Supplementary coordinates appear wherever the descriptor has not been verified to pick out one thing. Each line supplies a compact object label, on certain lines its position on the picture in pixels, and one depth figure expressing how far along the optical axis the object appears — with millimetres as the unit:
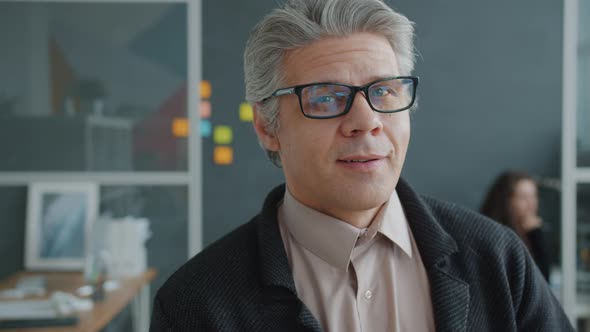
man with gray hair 1045
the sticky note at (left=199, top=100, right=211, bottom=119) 3436
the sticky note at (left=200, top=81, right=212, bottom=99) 3424
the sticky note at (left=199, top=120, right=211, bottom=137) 3447
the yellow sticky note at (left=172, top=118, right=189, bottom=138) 3287
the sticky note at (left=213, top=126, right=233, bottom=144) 3465
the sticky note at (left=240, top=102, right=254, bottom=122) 3438
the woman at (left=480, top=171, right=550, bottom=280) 3453
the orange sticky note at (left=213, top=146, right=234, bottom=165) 3488
